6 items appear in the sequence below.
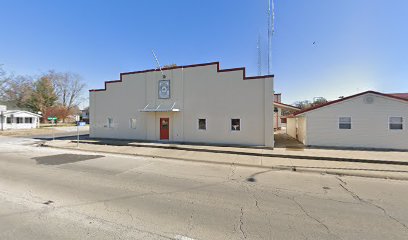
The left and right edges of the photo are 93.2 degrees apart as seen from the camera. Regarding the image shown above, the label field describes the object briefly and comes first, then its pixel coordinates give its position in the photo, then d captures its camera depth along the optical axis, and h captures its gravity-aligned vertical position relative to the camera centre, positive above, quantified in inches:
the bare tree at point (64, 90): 2220.7 +411.8
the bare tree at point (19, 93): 2033.7 +339.3
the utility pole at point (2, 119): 1295.5 +36.1
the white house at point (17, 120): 1327.5 +34.6
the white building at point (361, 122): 487.8 +6.9
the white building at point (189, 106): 546.9 +59.1
